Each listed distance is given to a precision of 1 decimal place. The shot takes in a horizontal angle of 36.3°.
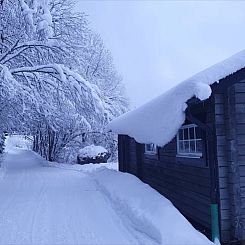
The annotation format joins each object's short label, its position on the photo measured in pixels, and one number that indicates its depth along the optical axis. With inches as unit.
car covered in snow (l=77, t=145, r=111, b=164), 1048.8
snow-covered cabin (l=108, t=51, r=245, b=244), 275.1
